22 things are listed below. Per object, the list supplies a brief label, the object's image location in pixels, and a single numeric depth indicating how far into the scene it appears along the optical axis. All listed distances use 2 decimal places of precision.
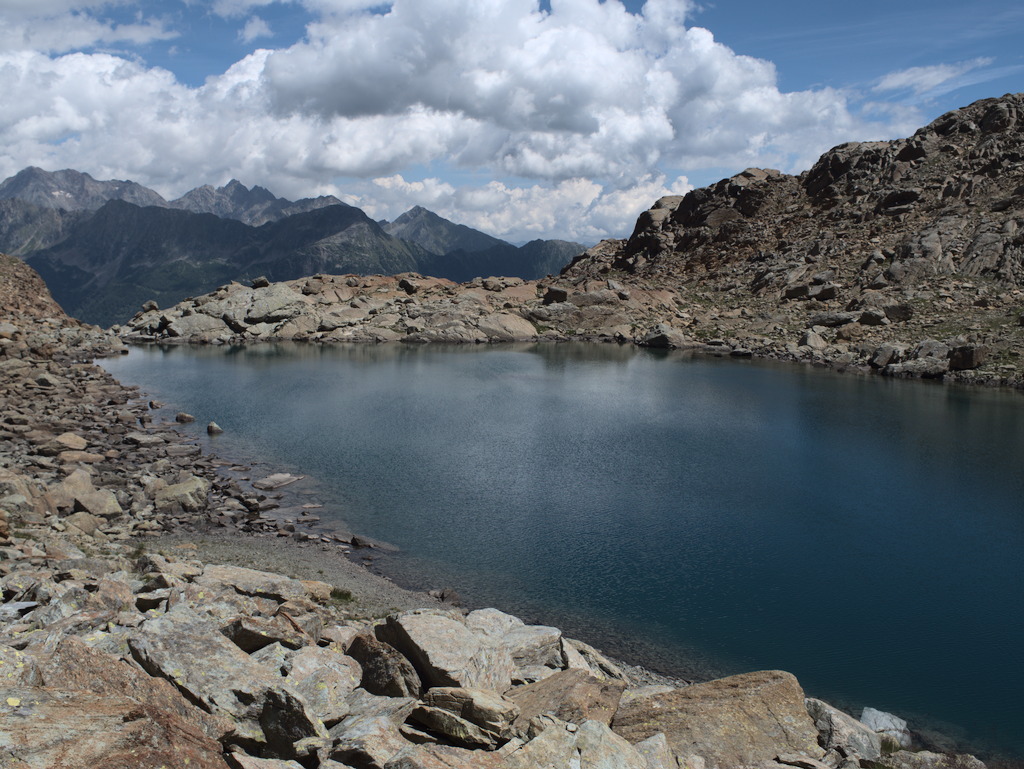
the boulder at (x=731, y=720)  13.48
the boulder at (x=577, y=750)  10.21
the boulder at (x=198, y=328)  124.06
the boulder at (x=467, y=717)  10.52
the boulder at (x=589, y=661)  16.84
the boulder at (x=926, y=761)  15.64
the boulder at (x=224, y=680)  10.27
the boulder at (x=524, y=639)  16.70
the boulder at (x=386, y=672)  12.88
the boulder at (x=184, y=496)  33.12
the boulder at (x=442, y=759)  9.35
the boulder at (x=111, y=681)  9.45
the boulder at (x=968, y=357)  81.94
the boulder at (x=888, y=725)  18.16
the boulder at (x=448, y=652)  13.23
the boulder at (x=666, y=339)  117.69
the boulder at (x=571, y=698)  12.93
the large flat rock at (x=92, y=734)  7.23
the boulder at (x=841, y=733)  14.88
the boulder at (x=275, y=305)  127.62
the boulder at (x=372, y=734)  9.46
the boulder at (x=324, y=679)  11.94
